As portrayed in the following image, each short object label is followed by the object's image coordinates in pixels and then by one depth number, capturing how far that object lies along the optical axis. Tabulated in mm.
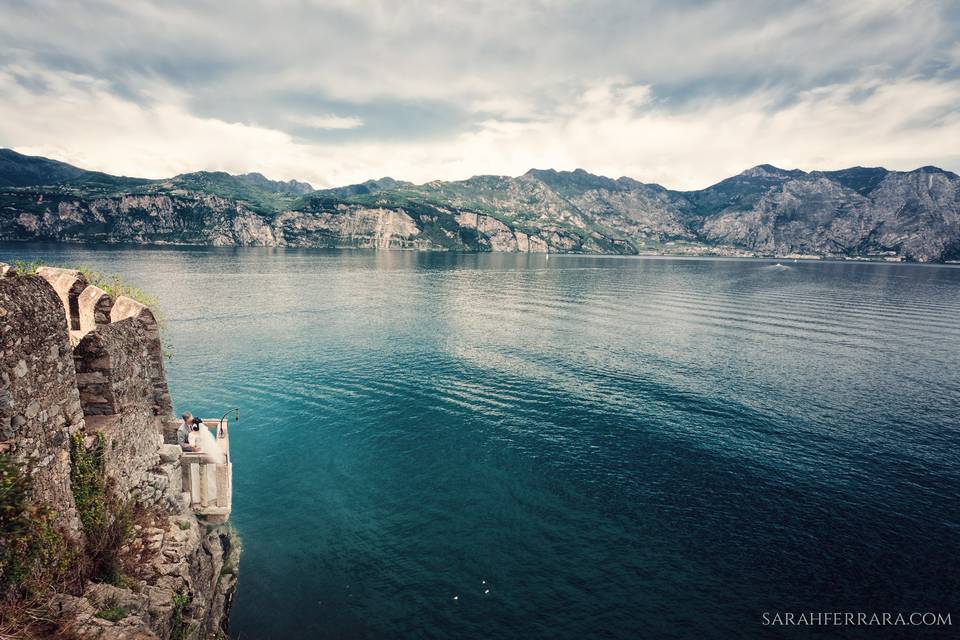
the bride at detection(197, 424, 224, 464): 22848
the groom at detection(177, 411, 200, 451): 23078
